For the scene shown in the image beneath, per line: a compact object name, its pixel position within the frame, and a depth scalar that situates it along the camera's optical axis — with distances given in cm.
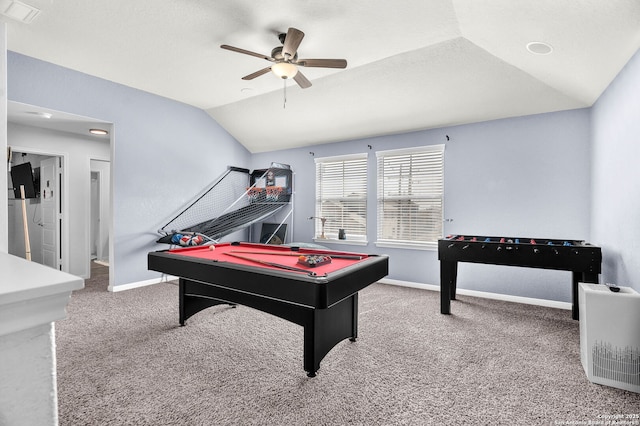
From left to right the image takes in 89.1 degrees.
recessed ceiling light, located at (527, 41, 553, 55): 279
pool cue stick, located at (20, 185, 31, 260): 414
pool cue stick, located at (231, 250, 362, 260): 274
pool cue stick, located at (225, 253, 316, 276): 217
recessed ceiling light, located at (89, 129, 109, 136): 495
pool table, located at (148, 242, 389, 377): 204
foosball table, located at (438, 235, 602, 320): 302
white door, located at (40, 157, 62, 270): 527
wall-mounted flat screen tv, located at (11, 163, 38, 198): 439
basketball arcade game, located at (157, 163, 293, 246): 523
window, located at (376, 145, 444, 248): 480
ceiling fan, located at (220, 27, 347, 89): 276
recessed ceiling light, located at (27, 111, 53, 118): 407
